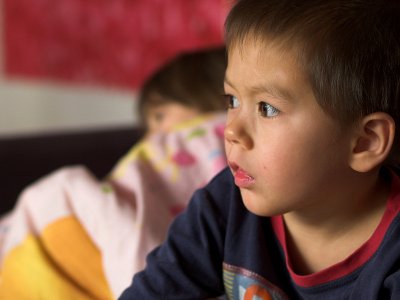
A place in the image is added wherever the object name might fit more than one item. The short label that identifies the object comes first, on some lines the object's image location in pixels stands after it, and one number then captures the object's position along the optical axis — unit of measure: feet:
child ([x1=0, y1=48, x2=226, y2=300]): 3.75
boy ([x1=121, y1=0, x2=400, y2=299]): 2.56
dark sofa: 5.64
